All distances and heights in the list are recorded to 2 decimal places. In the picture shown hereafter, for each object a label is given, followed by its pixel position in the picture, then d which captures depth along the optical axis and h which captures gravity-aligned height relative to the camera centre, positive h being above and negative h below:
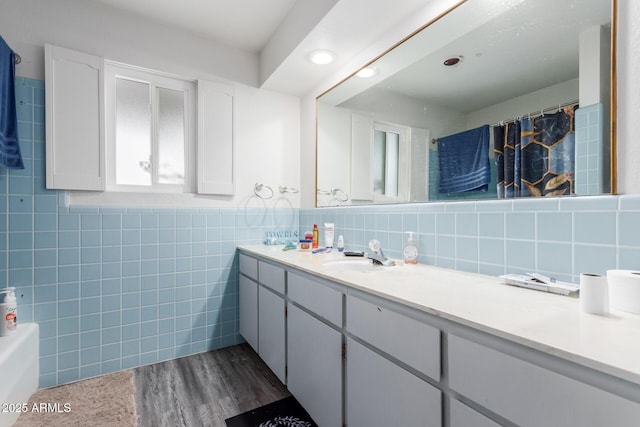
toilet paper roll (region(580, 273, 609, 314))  0.77 -0.23
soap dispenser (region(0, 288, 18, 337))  1.61 -0.56
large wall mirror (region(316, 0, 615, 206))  1.01 +0.48
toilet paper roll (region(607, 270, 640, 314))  0.77 -0.22
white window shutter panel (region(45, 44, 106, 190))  1.79 +0.60
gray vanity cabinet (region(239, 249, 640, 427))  0.57 -0.44
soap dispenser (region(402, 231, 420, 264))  1.60 -0.23
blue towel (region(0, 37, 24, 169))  1.57 +0.56
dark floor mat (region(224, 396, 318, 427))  1.50 -1.10
